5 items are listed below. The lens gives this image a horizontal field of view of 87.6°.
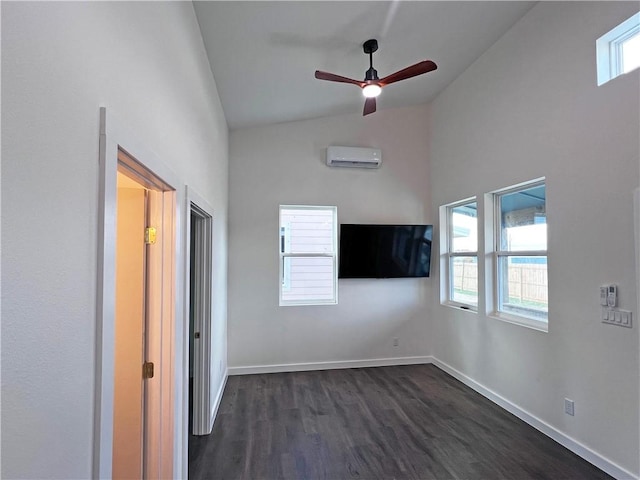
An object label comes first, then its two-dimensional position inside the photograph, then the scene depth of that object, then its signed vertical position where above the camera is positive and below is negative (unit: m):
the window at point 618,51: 2.27 +1.42
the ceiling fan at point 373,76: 2.70 +1.47
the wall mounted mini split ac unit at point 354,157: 4.45 +1.28
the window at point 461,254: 3.99 -0.03
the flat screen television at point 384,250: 4.49 +0.03
